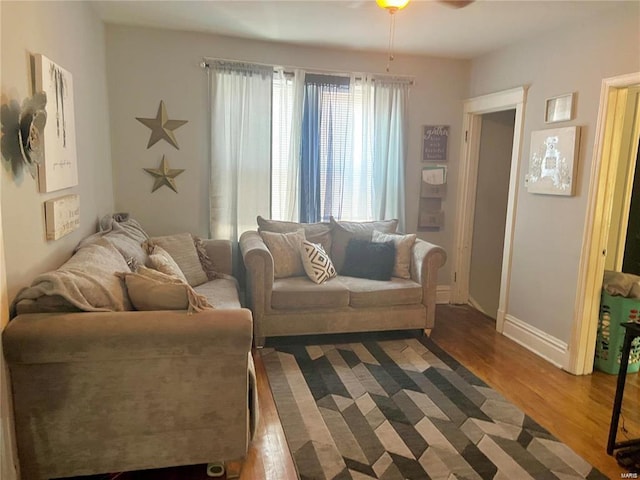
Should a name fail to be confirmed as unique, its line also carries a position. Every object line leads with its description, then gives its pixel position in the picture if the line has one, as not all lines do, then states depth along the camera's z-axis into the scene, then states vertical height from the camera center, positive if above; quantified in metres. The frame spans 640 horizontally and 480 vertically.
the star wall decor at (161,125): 3.82 +0.40
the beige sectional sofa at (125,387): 1.75 -0.91
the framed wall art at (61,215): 2.20 -0.26
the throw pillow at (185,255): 3.36 -0.65
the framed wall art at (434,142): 4.48 +0.39
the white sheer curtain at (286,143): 4.06 +0.30
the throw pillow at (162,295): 1.98 -0.56
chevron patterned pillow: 3.63 -0.73
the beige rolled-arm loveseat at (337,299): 3.41 -0.98
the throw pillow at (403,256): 3.88 -0.68
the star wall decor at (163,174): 3.89 -0.03
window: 4.10 +0.27
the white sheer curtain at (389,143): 4.28 +0.35
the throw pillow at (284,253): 3.74 -0.66
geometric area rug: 2.11 -1.36
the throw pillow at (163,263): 2.61 -0.57
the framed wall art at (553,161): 3.15 +0.18
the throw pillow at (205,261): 3.60 -0.73
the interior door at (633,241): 3.69 -0.45
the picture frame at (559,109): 3.20 +0.57
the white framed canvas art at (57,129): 2.11 +0.20
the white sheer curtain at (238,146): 3.90 +0.25
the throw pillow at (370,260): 3.81 -0.72
